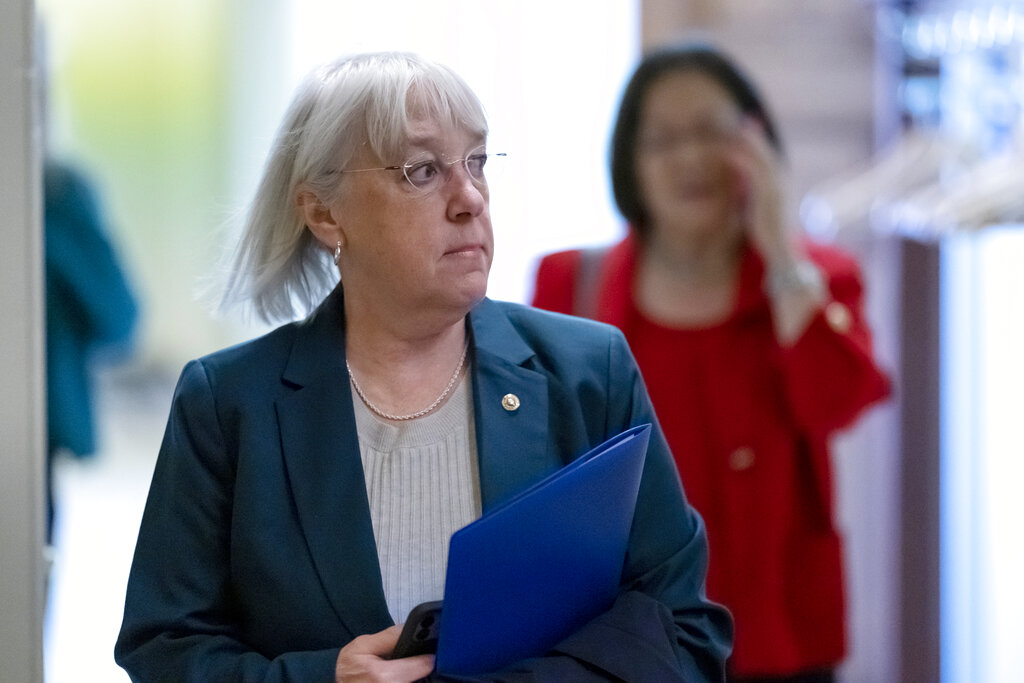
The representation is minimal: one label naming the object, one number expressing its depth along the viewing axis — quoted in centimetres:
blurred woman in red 464
